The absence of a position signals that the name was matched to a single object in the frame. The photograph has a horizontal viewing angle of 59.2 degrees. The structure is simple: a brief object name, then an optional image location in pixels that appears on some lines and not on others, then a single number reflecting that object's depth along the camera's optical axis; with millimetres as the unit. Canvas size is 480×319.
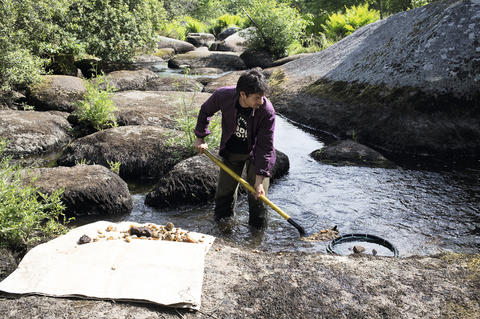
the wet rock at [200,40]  26828
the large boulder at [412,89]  7238
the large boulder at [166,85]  11711
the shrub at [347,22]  18031
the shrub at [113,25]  12414
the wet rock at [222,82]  12422
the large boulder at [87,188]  5129
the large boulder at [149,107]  8188
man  4086
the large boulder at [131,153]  6508
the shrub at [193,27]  31156
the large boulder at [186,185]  5602
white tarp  3150
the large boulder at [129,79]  12070
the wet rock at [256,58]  16695
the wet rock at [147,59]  19031
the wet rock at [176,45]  22625
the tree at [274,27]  16719
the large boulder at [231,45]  21453
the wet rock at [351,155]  7012
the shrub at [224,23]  33469
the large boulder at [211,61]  17047
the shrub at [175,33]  26625
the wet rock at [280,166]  6459
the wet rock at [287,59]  15039
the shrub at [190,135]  6473
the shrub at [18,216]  3543
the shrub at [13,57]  8695
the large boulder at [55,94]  9039
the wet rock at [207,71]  16016
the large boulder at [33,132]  7273
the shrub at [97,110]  7695
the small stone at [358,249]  4255
